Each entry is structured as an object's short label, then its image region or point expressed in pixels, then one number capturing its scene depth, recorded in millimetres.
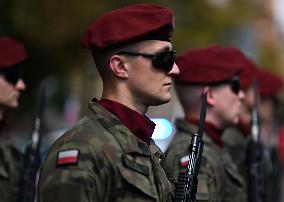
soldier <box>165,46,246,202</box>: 9633
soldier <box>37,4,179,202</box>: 6410
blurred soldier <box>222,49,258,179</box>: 12565
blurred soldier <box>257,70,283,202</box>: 15624
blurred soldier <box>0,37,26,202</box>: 10791
